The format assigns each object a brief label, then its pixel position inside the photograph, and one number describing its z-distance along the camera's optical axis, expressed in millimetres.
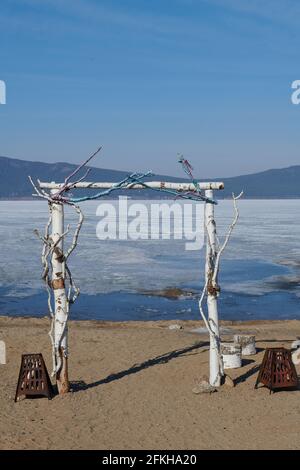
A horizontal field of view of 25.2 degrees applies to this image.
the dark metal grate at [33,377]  11742
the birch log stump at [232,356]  13609
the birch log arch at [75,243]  11750
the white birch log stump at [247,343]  14805
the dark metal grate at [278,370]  12016
